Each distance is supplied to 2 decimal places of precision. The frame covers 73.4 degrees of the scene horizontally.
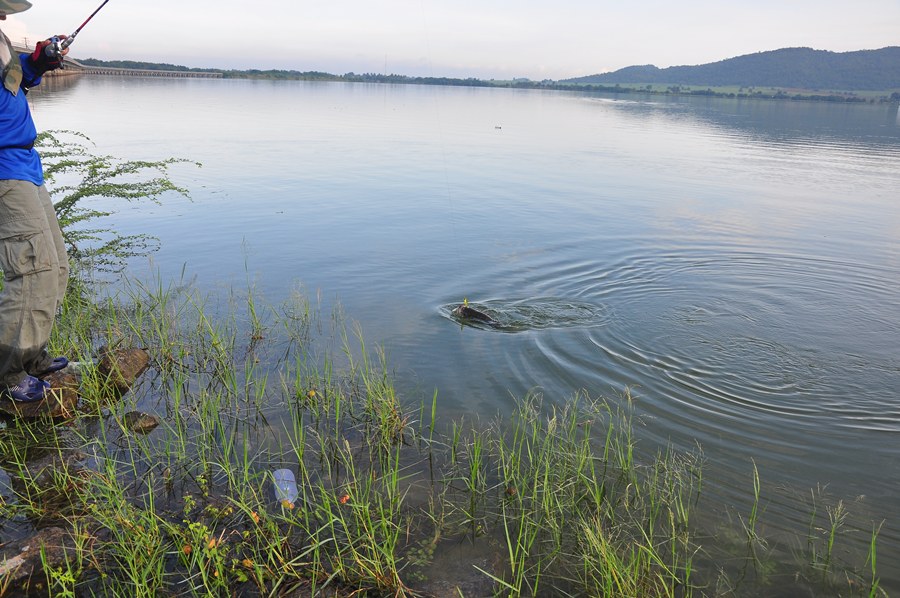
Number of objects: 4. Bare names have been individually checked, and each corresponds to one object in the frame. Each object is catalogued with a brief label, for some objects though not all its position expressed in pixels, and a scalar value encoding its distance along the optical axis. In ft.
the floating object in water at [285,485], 14.30
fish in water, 27.43
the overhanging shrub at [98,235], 29.84
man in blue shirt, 15.97
